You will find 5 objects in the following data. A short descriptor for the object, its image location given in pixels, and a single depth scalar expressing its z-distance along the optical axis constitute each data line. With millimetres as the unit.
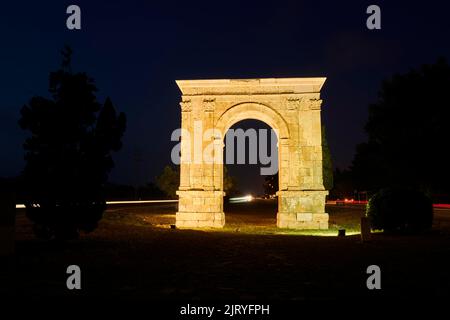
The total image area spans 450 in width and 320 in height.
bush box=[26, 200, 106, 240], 11117
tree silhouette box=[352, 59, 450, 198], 32531
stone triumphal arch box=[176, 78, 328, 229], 21297
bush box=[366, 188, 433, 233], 15352
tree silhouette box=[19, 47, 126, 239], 11055
